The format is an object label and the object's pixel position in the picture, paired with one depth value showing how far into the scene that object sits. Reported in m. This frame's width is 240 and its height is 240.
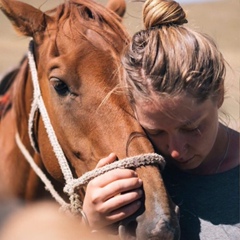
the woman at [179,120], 2.56
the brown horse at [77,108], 2.58
